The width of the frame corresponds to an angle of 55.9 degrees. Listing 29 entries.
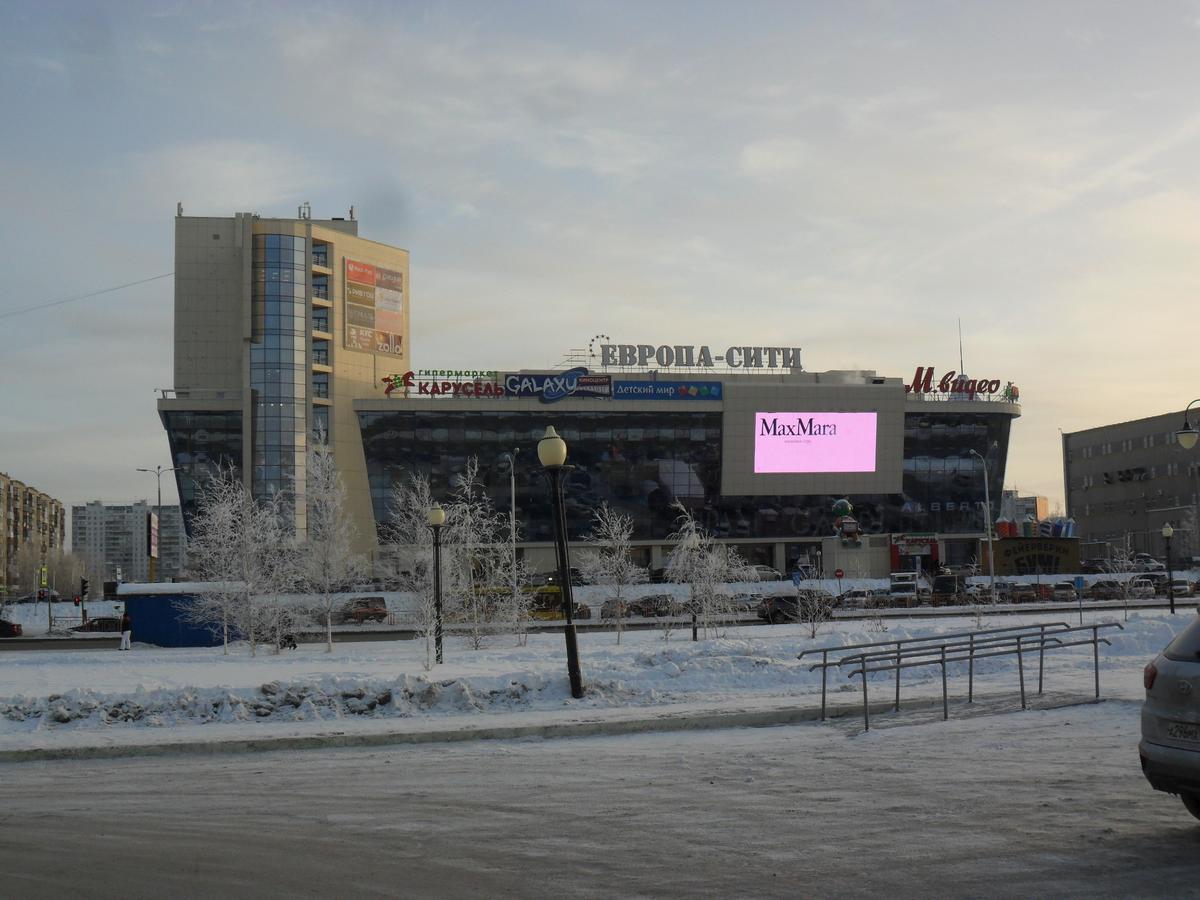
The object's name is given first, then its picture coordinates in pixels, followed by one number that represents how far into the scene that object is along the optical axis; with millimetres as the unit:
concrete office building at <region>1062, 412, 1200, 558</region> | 138375
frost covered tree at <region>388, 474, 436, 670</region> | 32438
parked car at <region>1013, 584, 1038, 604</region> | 66188
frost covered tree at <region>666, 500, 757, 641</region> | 40906
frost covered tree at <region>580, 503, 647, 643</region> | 46469
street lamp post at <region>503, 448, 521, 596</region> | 95744
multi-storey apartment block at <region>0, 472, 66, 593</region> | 145375
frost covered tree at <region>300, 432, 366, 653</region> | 42062
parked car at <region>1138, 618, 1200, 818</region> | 8281
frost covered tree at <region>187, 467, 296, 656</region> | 37406
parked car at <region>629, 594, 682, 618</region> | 59266
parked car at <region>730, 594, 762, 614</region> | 56578
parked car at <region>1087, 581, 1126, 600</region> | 66312
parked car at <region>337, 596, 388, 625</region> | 61500
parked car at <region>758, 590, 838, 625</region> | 48188
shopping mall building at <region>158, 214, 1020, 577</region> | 91750
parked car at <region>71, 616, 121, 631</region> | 62472
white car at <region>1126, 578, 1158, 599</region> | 66750
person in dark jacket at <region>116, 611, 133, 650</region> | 40875
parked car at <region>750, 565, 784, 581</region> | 83625
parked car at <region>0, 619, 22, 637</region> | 59612
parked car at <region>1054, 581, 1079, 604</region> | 66812
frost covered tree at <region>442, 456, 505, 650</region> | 37641
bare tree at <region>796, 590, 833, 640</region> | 38281
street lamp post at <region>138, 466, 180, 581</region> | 86350
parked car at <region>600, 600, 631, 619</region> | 54725
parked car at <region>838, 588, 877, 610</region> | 64688
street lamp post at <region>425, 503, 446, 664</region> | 28969
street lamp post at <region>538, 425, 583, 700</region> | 19297
